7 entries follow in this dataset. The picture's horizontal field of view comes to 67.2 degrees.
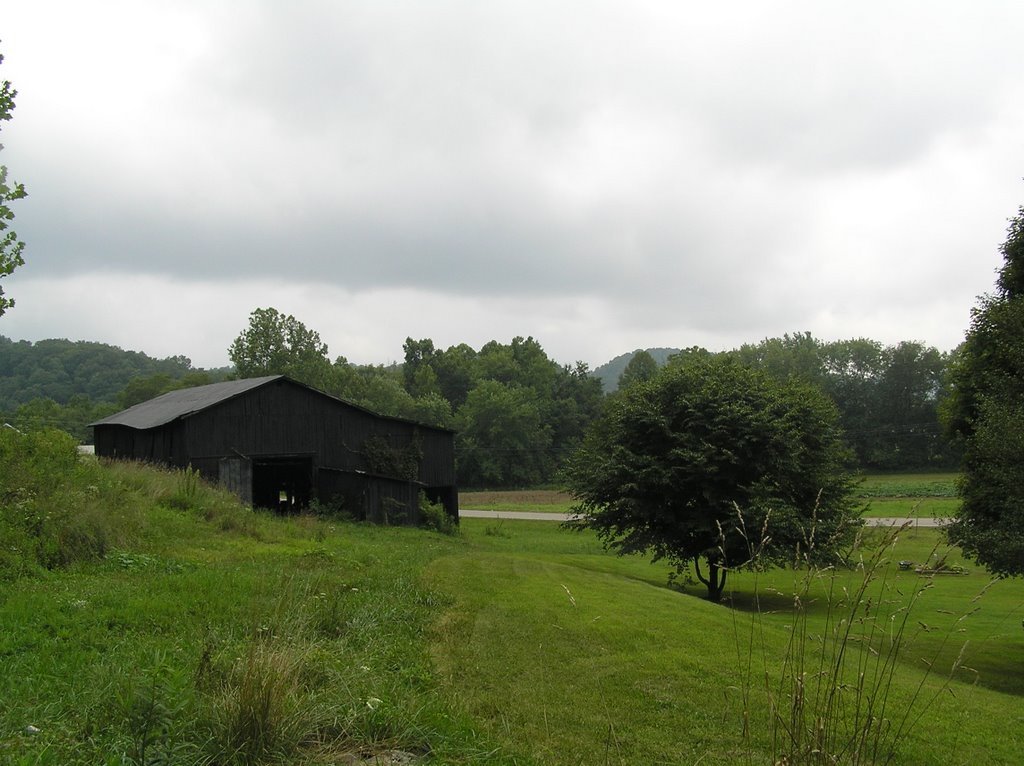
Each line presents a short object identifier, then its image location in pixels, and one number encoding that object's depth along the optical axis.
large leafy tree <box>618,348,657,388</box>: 101.10
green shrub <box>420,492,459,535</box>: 33.69
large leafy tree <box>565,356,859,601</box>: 19.81
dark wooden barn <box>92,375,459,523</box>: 31.05
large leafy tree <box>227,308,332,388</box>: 82.31
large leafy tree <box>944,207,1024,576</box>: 13.48
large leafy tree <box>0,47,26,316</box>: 10.75
